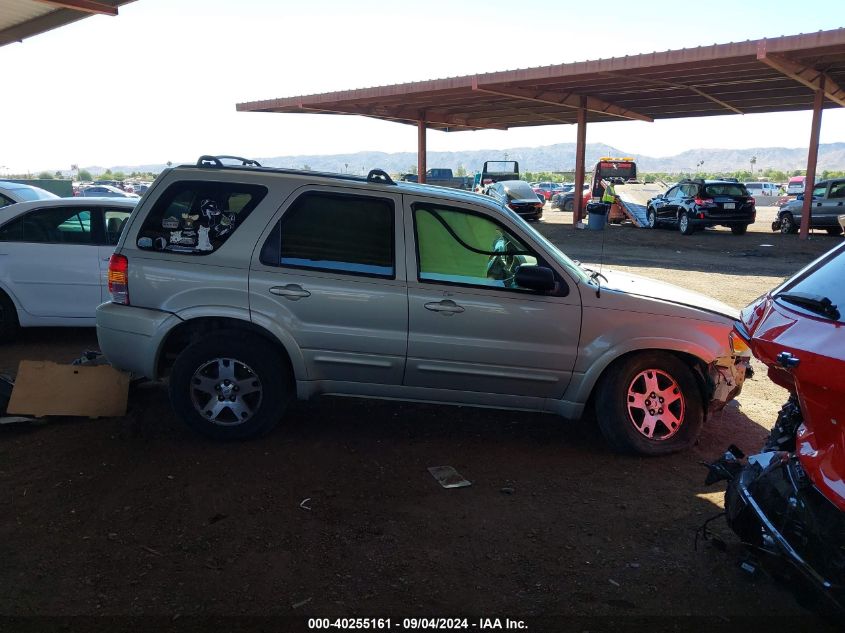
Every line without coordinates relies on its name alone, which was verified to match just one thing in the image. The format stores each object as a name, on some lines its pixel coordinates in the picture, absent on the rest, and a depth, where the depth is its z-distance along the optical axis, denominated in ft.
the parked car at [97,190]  119.55
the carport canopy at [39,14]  41.01
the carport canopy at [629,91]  62.64
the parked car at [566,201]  136.26
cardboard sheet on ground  17.31
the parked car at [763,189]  193.20
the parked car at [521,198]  93.76
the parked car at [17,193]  32.45
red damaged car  8.37
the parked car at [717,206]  75.97
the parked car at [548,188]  182.60
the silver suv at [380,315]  15.65
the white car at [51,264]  23.82
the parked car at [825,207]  73.41
